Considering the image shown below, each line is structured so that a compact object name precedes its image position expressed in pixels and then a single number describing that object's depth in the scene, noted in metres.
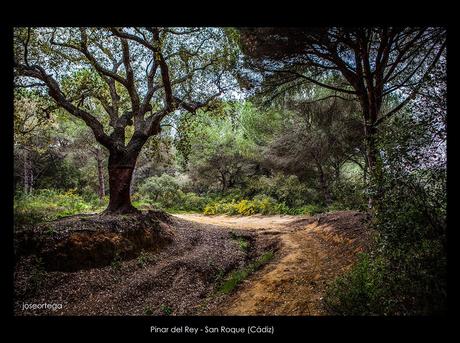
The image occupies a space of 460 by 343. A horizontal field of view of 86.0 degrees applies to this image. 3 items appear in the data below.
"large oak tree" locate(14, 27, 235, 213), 7.29
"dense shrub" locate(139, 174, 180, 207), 22.38
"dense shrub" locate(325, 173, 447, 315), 3.18
